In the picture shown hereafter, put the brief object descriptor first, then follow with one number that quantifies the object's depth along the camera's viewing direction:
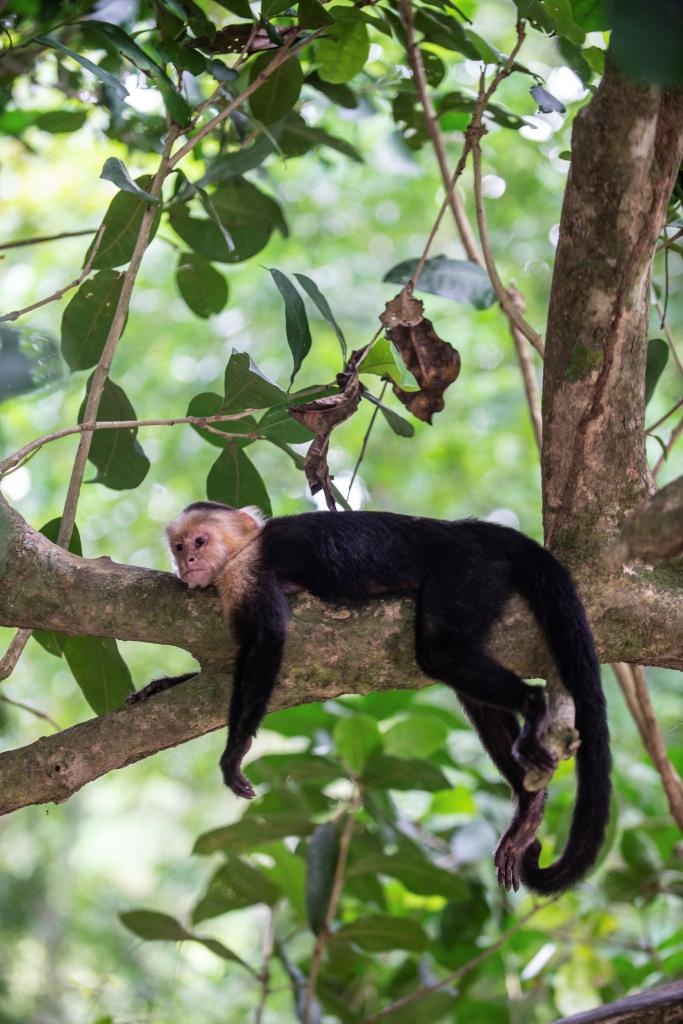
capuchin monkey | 3.76
